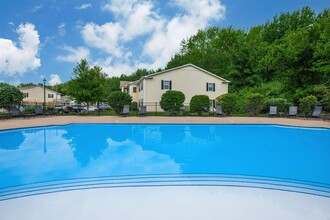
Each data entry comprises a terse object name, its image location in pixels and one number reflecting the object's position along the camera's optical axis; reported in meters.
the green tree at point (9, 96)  16.61
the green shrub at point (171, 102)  19.62
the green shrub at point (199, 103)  19.39
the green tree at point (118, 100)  18.78
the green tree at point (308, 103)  17.51
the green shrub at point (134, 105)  27.09
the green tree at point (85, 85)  19.53
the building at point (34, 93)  46.03
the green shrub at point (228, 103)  19.25
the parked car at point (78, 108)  22.48
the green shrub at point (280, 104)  19.17
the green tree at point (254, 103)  19.62
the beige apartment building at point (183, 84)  23.66
